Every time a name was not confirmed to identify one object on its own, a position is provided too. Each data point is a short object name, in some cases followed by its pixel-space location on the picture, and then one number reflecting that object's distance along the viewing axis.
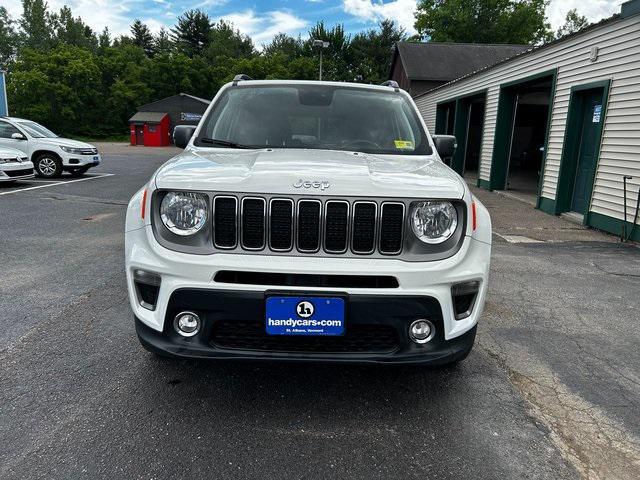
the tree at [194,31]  81.75
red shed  47.25
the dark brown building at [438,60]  31.48
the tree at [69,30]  82.38
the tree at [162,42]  83.76
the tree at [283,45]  82.17
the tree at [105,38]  89.44
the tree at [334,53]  64.19
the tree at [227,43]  76.75
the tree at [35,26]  80.75
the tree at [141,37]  87.38
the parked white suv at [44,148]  14.12
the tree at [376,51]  62.62
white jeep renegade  2.42
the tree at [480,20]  49.50
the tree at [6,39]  79.56
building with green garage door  8.09
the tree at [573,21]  75.69
